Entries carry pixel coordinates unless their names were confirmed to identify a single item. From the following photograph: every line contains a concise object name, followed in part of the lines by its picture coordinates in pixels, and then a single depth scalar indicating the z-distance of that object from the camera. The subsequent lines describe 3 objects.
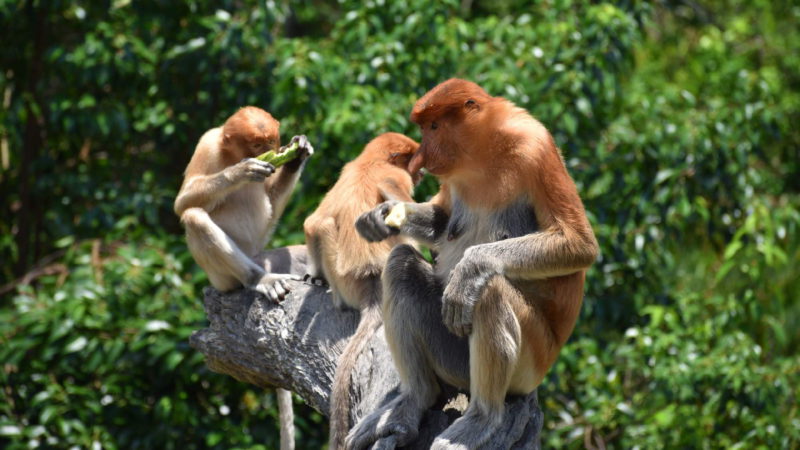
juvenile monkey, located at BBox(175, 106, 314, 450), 9.37
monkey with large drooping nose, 6.20
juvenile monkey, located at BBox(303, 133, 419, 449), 8.54
